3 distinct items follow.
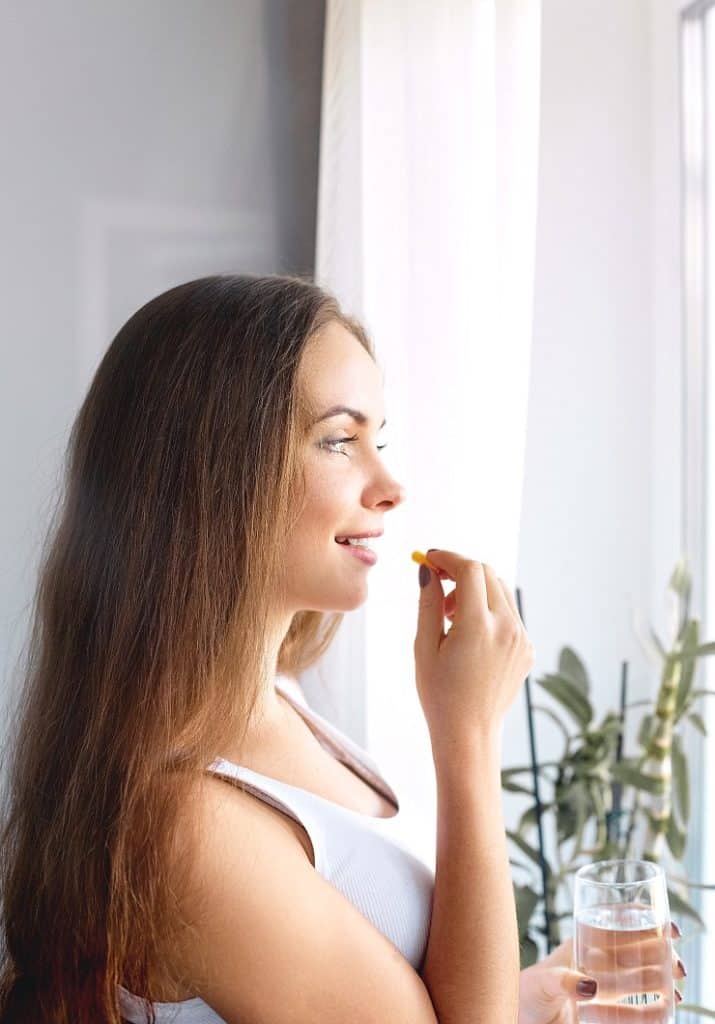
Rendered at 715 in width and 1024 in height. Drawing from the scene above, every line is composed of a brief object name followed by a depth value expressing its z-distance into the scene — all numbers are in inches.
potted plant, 57.4
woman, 30.4
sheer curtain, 47.8
